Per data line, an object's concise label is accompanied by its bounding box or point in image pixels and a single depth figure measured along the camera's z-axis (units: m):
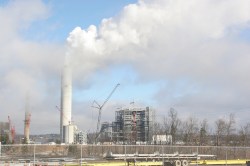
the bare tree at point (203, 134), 113.60
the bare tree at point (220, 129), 114.59
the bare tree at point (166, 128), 124.97
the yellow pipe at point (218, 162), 48.74
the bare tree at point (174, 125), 120.88
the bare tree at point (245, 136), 106.18
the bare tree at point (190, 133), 115.50
